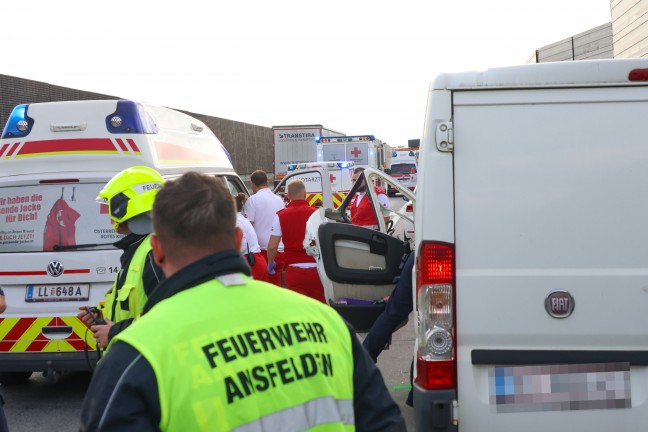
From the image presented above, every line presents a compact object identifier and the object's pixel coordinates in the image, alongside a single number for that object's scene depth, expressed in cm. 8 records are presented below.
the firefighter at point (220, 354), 188
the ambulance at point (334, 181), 2159
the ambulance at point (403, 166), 4991
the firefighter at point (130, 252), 381
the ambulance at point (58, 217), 702
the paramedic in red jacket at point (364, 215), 1285
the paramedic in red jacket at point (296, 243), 875
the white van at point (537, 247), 382
